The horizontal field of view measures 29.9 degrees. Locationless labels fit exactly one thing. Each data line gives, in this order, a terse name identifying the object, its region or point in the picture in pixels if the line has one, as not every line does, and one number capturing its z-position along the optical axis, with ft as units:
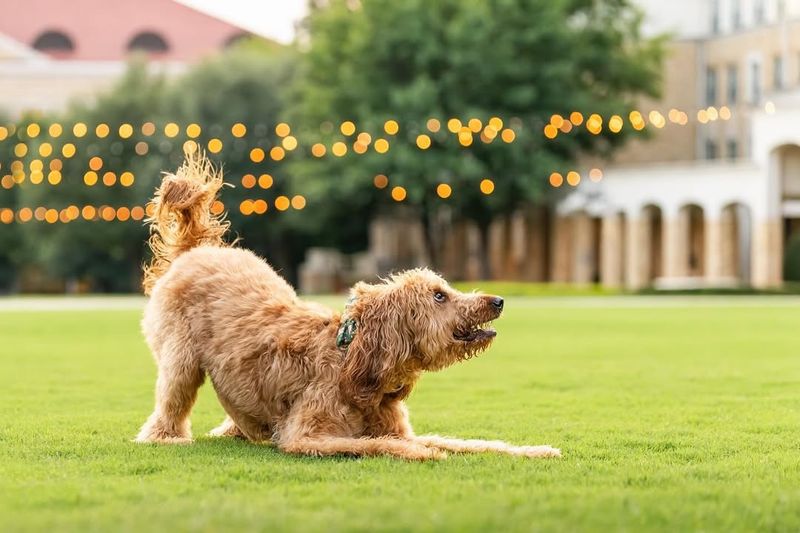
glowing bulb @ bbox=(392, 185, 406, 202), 161.17
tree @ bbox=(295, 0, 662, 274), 159.74
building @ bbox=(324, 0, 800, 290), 166.30
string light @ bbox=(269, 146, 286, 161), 153.38
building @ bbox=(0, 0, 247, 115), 250.37
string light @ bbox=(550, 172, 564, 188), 164.06
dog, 25.58
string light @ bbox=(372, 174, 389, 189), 160.76
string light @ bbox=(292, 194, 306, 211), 173.47
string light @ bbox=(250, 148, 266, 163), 167.29
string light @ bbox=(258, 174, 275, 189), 161.42
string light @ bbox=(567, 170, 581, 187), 166.50
